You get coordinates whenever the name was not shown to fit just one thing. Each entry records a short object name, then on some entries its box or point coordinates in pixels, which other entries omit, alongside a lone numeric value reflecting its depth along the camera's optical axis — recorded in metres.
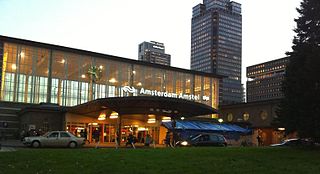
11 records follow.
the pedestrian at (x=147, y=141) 28.24
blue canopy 33.10
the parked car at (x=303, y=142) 17.02
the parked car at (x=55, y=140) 23.19
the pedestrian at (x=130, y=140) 26.09
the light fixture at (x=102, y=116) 33.74
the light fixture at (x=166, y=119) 32.85
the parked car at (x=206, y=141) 24.43
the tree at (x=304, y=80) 16.13
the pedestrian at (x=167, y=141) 26.56
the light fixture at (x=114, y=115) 31.48
